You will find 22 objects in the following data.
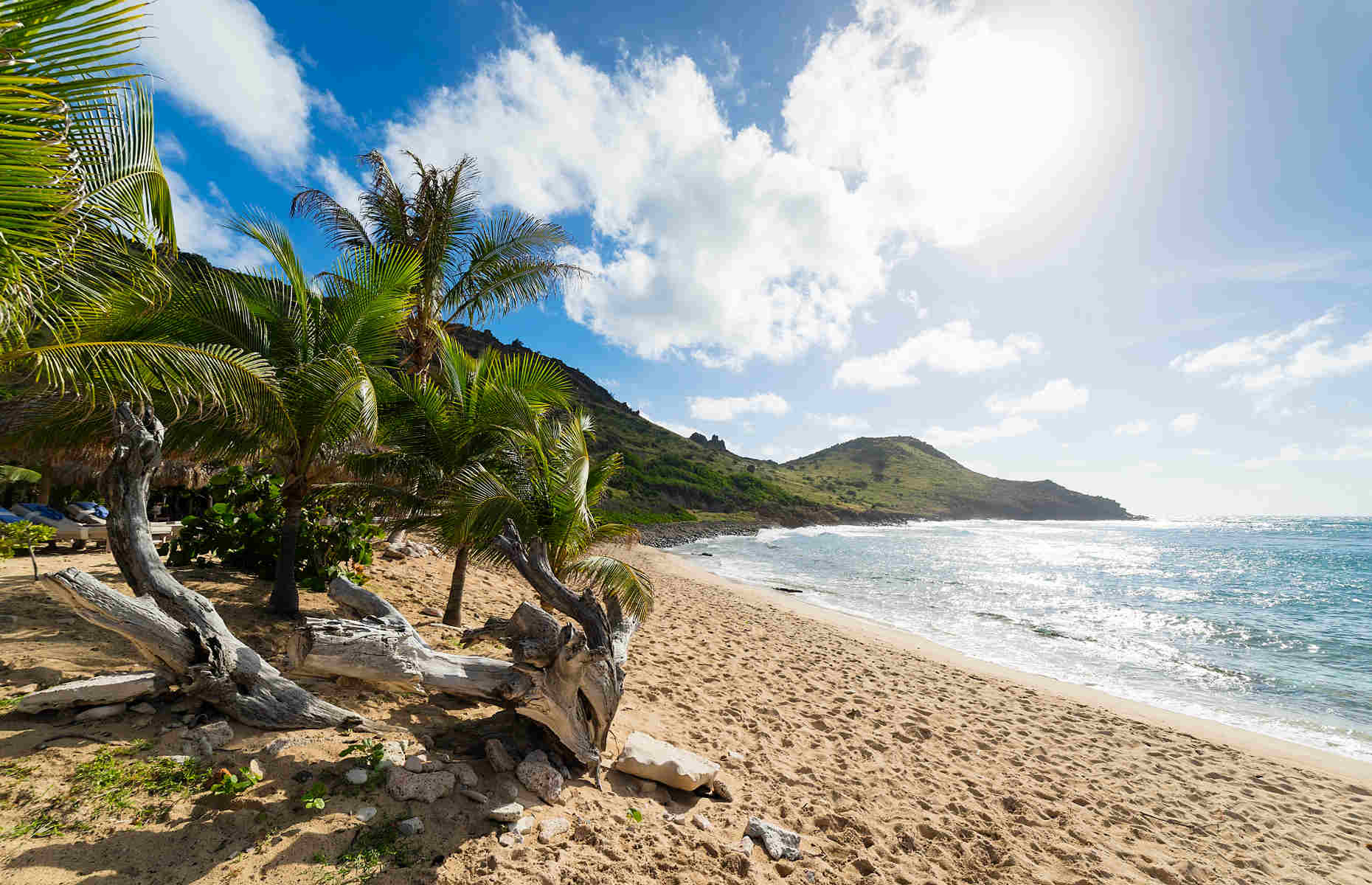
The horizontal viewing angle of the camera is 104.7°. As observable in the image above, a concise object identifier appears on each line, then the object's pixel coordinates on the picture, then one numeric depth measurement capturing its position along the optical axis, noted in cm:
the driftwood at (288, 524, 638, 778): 378
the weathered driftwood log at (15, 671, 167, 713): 333
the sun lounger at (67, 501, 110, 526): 1131
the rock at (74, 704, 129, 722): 338
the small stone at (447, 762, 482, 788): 359
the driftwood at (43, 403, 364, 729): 343
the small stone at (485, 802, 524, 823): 335
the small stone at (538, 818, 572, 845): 333
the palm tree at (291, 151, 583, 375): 944
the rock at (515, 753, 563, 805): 373
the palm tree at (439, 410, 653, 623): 533
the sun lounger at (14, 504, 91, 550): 912
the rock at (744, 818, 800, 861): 380
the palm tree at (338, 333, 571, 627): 652
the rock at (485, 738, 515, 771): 388
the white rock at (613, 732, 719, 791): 428
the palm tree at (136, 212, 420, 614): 523
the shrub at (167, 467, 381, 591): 722
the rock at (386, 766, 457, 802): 333
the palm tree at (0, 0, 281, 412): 263
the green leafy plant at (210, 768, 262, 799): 300
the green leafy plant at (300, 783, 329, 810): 301
